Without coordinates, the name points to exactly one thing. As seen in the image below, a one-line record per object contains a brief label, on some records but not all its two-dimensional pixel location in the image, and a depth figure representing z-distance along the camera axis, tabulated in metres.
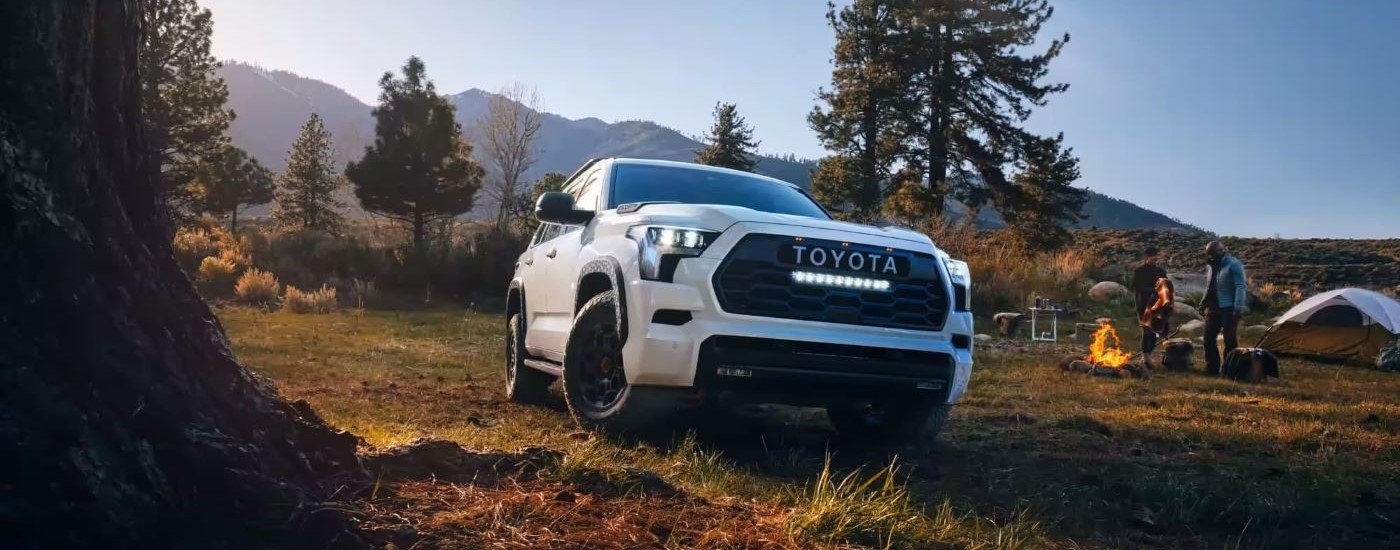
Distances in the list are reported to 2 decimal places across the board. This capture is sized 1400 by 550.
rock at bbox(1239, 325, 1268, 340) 19.62
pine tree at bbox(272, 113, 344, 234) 56.06
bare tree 58.34
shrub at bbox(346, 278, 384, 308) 21.80
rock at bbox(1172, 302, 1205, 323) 22.73
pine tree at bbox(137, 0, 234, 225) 29.81
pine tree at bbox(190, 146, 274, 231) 47.21
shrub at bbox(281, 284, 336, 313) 19.47
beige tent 15.27
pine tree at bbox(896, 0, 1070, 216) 35.06
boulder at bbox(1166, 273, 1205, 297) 26.17
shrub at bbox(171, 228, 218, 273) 26.52
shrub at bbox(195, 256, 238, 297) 23.47
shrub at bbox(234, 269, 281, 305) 21.55
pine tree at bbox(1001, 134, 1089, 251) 34.41
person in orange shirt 13.46
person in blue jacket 12.57
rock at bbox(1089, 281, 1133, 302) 24.50
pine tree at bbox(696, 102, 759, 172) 48.88
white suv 4.55
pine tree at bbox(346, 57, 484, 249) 41.72
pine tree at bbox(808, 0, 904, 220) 35.47
